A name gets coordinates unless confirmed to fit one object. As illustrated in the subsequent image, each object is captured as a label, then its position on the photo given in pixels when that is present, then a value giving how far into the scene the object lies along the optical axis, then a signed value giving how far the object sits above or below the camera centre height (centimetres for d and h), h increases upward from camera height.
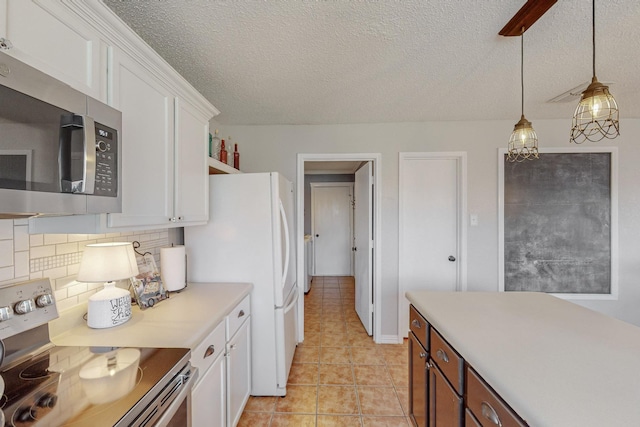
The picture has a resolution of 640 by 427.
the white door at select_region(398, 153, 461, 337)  294 -9
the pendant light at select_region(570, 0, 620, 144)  112 +46
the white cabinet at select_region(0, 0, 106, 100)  75 +53
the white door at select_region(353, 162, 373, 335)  302 -36
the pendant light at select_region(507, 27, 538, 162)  155 +45
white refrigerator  200 -28
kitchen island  73 -49
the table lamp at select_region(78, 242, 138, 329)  121 -27
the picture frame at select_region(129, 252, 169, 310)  148 -39
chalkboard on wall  279 -9
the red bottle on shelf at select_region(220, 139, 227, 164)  235 +52
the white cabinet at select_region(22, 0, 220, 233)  83 +48
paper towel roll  173 -33
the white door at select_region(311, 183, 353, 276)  566 -28
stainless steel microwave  67 +19
